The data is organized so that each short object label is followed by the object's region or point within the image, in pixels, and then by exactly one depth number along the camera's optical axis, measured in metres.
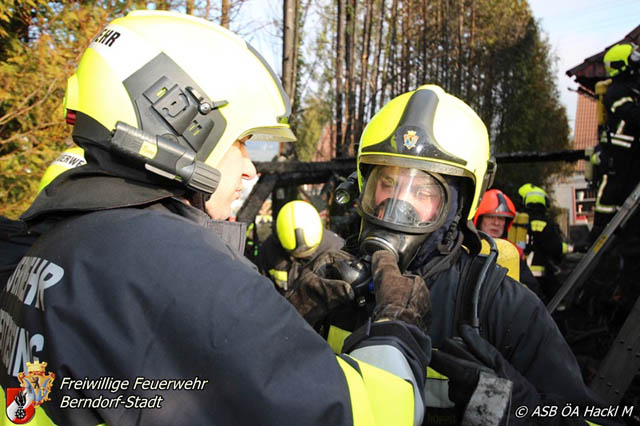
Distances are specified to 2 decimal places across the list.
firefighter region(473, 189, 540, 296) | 5.60
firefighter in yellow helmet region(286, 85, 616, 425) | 1.71
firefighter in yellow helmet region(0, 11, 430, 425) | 1.04
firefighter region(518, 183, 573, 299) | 6.73
